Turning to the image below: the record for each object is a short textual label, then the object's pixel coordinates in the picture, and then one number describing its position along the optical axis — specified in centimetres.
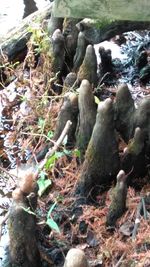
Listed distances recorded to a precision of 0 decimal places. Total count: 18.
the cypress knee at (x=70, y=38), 479
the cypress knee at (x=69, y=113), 358
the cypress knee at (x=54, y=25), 477
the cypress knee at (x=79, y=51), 455
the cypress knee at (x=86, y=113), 333
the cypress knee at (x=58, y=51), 450
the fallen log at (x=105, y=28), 494
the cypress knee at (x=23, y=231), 270
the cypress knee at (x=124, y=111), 348
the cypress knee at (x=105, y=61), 505
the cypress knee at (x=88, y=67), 425
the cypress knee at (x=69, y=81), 420
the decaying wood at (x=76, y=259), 206
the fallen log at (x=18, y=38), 517
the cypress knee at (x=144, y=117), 333
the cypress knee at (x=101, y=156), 309
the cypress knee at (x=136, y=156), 325
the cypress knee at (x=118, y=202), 291
